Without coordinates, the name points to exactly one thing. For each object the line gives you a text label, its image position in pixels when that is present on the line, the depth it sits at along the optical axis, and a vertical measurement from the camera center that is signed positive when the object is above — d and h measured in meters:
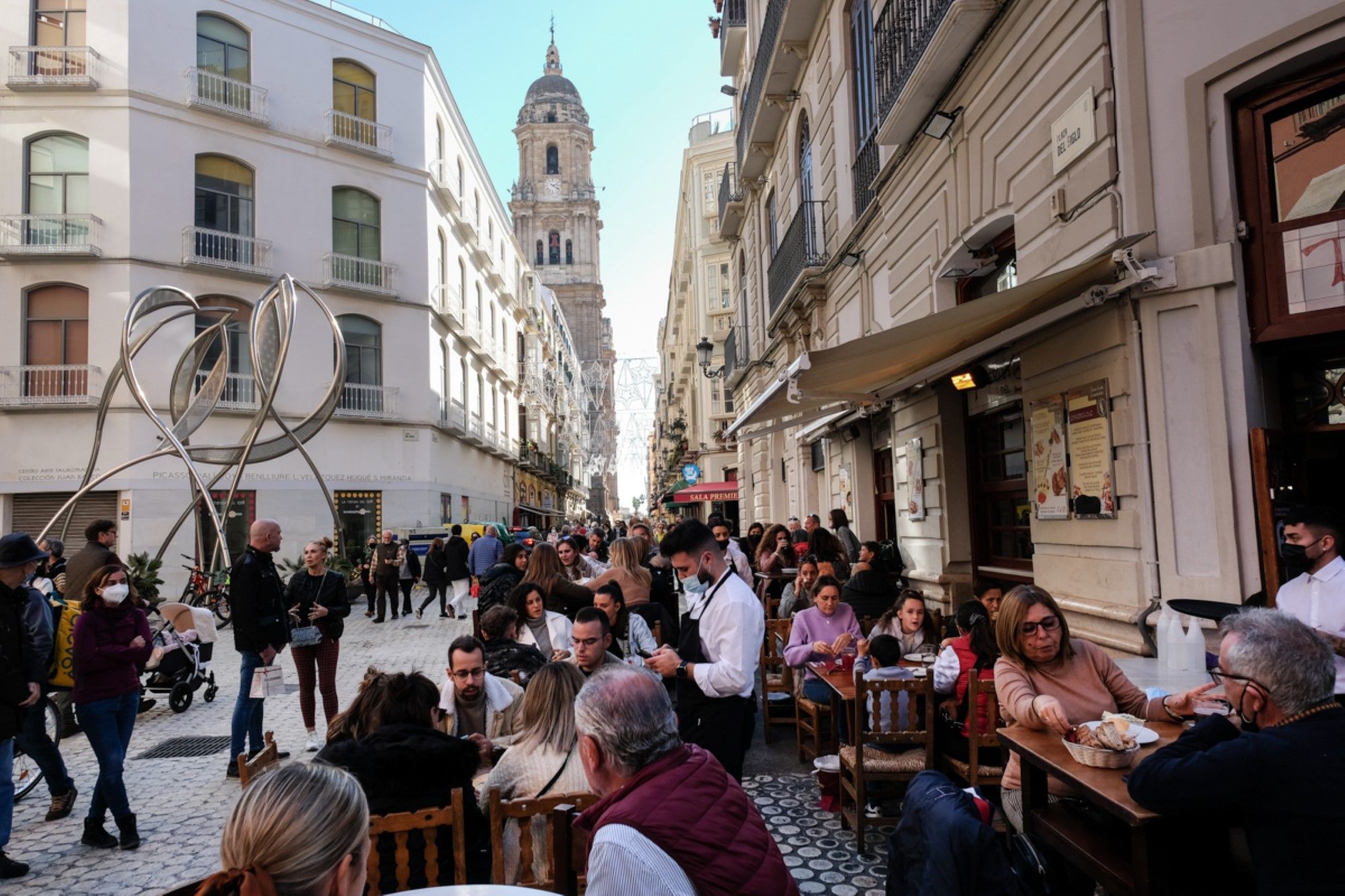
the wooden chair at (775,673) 7.09 -1.48
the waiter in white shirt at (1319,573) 3.86 -0.40
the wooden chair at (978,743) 4.33 -1.28
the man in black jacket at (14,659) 4.54 -0.73
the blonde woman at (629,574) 7.06 -0.55
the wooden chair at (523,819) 2.76 -1.02
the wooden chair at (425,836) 2.64 -1.03
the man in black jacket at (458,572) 15.52 -1.06
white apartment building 20.38 +7.77
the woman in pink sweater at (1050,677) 3.57 -0.79
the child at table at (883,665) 4.88 -1.05
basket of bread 2.99 -0.91
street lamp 22.39 +4.23
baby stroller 8.26 -1.35
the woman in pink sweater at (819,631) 6.14 -0.98
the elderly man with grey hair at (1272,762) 2.25 -0.77
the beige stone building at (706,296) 33.69 +8.76
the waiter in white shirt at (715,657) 3.82 -0.70
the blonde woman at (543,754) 3.23 -0.96
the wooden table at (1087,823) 2.63 -1.13
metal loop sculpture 14.10 +2.62
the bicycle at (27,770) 5.87 -1.80
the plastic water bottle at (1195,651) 4.36 -0.83
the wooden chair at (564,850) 2.51 -1.03
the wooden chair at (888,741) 4.47 -1.30
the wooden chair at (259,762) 2.95 -0.90
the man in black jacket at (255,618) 6.16 -0.73
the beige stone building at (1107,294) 4.70 +1.27
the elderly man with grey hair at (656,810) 1.96 -0.75
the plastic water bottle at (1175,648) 4.39 -0.82
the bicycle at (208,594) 14.91 -1.27
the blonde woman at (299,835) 1.60 -0.62
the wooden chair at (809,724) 6.16 -1.67
